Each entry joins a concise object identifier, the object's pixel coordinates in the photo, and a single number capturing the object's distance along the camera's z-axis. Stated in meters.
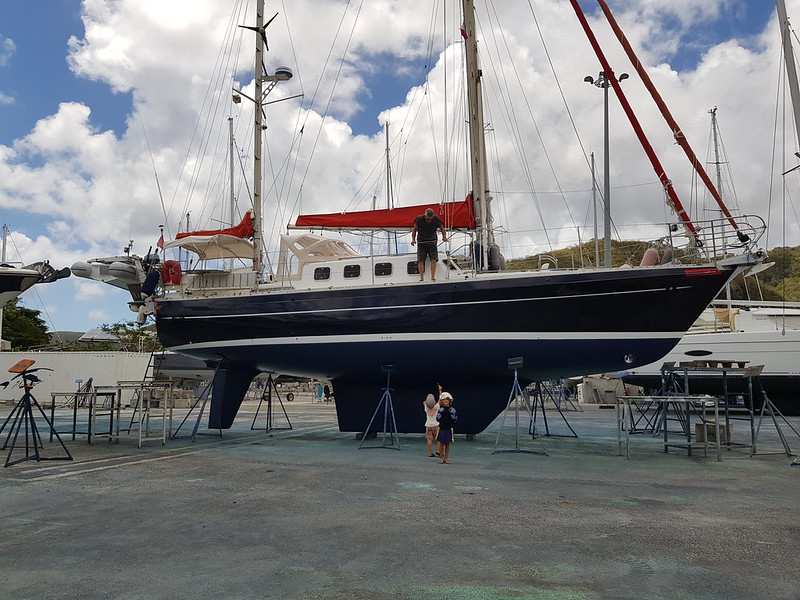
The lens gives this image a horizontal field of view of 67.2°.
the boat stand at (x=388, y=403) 12.59
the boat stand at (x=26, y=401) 10.02
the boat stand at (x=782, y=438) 10.54
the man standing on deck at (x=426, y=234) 12.47
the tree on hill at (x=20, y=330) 50.16
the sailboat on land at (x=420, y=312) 11.49
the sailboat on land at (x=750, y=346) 21.23
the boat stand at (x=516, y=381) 11.62
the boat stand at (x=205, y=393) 14.12
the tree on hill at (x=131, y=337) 46.93
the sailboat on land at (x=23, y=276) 15.56
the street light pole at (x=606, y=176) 17.06
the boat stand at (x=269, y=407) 15.82
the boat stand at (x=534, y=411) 14.37
